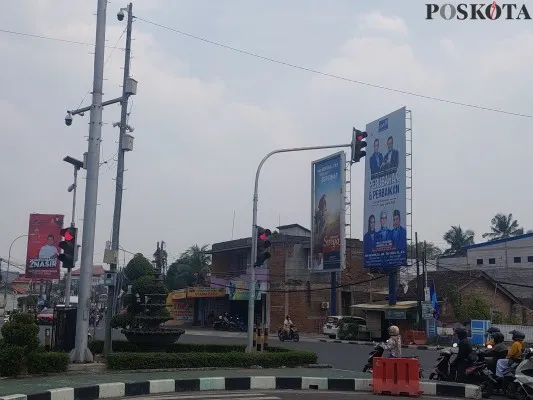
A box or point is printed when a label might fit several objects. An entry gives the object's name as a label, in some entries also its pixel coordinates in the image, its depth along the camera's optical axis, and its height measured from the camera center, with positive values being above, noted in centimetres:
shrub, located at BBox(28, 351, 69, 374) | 1333 -154
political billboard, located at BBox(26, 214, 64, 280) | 4403 +280
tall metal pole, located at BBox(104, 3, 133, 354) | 1728 +339
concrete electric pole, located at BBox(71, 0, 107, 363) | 1480 +219
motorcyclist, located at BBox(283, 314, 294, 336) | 3509 -181
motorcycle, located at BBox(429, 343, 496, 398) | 1321 -158
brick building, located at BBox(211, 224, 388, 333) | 4562 +65
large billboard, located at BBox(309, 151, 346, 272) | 3685 +469
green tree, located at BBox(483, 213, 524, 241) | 7081 +772
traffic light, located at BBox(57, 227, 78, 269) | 1488 +92
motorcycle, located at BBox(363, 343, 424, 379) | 1467 -126
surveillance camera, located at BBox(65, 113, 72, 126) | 2064 +531
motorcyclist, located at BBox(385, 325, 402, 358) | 1384 -103
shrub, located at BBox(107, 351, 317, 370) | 1480 -165
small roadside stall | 3603 -119
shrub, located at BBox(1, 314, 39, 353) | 1316 -92
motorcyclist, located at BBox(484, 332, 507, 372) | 1346 -108
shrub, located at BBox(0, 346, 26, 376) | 1284 -143
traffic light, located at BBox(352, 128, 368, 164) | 1695 +387
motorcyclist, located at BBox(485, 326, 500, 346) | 1388 -72
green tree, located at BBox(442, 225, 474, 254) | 7556 +690
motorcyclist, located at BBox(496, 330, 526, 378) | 1290 -112
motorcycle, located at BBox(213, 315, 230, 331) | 4612 -228
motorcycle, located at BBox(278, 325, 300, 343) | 3485 -225
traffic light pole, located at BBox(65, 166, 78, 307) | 2842 +342
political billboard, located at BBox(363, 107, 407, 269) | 3347 +535
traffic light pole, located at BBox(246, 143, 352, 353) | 1716 +131
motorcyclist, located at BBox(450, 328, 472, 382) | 1397 -123
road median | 1132 -184
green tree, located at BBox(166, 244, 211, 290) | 6606 +224
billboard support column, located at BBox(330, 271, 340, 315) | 3987 +3
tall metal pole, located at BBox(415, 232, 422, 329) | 3484 -13
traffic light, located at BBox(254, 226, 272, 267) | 1720 +128
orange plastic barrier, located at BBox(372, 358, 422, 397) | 1255 -156
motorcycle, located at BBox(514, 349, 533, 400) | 1197 -145
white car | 3797 -171
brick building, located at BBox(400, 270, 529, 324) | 3962 +14
